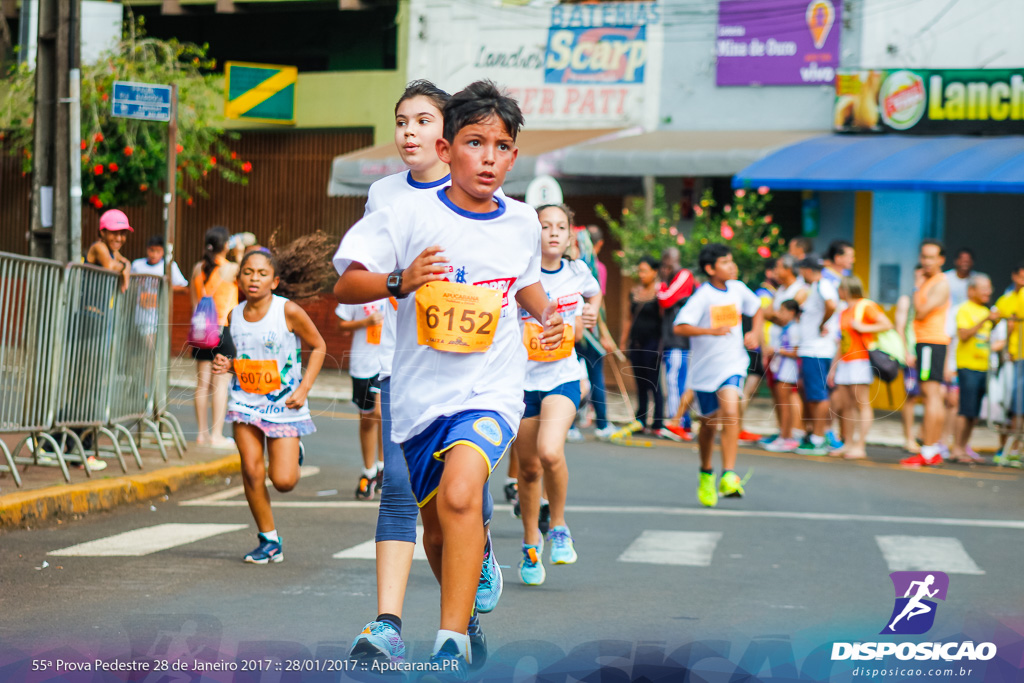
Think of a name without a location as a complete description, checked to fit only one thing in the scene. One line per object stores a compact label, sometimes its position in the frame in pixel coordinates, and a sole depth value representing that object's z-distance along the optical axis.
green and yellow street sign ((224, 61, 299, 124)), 23.95
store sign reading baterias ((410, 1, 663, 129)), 22.00
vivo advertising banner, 20.55
